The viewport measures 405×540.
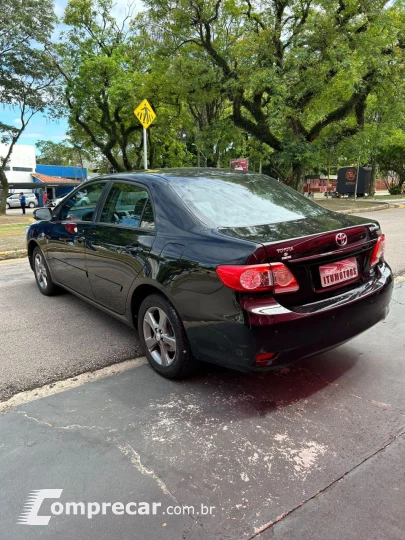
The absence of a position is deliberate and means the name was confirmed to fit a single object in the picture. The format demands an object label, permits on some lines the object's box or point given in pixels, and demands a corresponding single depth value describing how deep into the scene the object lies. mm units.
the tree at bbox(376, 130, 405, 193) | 35953
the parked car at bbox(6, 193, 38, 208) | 39181
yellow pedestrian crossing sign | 9383
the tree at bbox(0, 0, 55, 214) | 17031
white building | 55656
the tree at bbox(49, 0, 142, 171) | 19781
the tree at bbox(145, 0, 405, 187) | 14766
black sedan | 2602
